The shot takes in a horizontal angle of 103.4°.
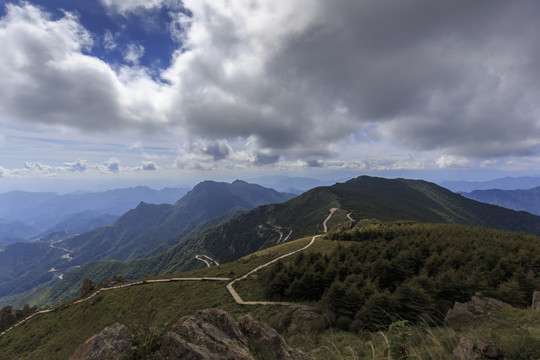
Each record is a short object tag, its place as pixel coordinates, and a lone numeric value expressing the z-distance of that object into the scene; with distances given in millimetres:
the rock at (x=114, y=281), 64062
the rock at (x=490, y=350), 9266
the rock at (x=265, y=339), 9414
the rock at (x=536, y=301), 17400
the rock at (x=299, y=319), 20875
